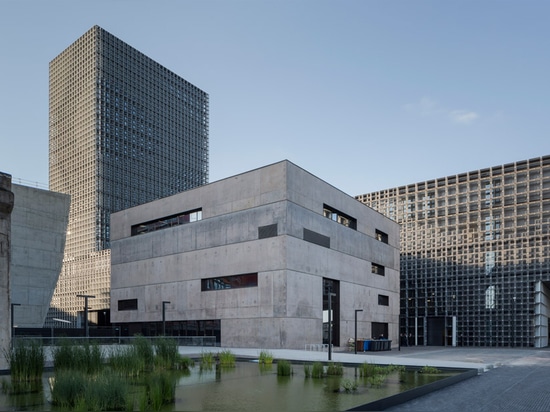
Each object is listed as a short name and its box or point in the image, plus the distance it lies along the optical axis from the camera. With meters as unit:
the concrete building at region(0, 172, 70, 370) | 42.53
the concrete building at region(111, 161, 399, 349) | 35.62
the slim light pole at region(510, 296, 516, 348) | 52.62
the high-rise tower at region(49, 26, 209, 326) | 112.12
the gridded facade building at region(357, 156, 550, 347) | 53.00
